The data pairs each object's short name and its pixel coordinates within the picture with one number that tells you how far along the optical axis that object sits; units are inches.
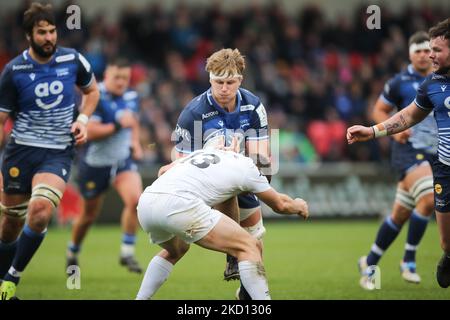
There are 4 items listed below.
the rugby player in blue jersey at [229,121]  543.2
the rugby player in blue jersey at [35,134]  613.3
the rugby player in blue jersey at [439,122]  541.6
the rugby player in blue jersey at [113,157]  847.1
